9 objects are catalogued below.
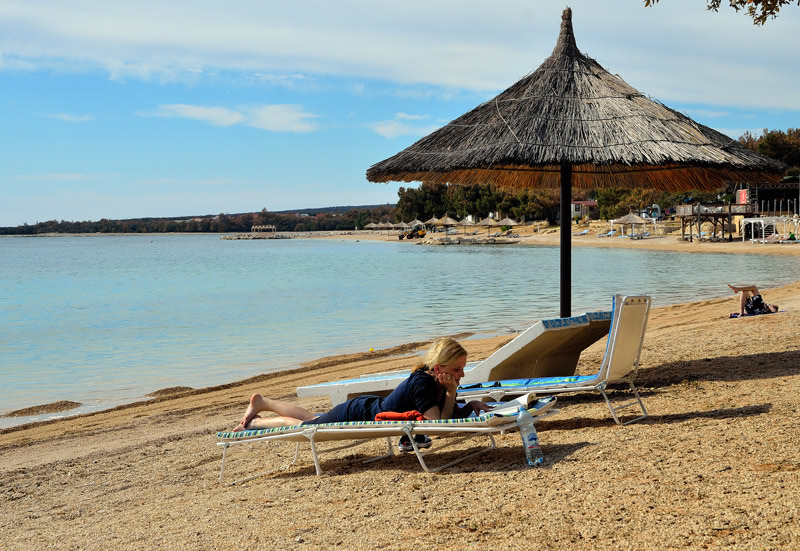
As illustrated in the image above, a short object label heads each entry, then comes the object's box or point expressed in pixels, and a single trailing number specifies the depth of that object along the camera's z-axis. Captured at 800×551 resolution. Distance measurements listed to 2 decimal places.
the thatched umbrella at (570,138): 6.41
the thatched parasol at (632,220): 61.59
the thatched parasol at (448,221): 90.97
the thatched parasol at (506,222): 84.56
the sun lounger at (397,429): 3.91
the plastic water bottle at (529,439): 3.87
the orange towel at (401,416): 4.06
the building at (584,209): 90.57
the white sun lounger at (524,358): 5.28
